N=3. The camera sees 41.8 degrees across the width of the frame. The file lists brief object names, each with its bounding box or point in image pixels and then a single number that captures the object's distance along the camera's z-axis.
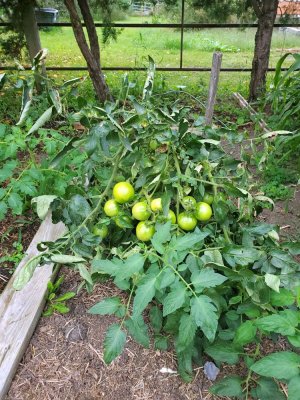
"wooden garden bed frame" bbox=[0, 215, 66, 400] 1.65
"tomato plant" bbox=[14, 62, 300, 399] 1.33
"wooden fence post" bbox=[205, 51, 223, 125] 2.30
